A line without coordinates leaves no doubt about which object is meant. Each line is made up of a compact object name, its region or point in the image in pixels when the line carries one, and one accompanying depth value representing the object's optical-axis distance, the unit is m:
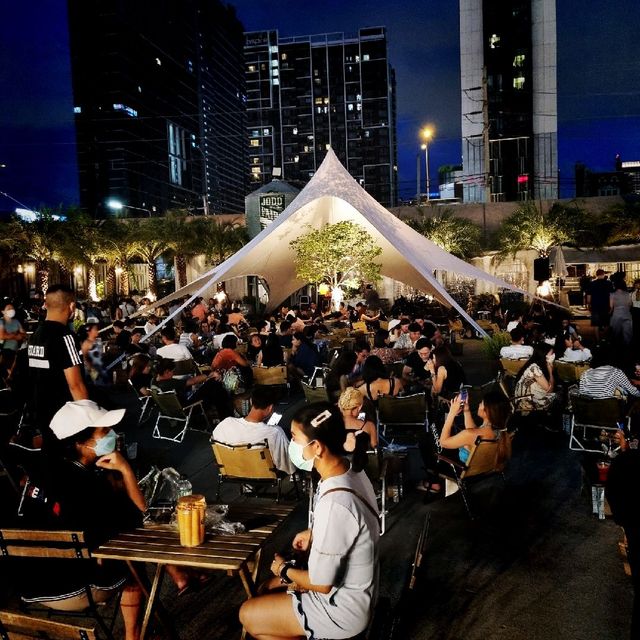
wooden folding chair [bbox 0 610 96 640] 2.13
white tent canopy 10.61
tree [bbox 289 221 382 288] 11.55
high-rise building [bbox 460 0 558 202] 44.31
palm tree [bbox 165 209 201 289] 24.78
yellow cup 2.71
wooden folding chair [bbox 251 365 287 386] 8.76
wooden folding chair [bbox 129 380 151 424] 8.02
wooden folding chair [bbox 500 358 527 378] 8.01
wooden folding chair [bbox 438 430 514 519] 4.54
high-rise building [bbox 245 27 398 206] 111.19
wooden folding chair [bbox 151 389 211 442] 6.88
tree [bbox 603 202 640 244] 20.52
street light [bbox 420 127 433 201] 24.39
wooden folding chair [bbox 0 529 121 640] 2.56
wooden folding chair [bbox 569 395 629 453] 5.83
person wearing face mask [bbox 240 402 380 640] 2.23
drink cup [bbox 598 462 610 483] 4.18
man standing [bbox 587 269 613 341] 13.29
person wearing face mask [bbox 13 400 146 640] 2.74
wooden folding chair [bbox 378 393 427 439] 6.30
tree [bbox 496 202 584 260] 21.58
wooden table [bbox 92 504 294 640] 2.62
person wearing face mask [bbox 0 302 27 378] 7.73
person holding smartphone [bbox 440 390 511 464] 4.63
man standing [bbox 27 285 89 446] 4.25
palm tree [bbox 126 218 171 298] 24.28
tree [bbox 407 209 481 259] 23.19
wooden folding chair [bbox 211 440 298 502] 4.59
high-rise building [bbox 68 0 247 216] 106.50
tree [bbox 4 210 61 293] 22.38
